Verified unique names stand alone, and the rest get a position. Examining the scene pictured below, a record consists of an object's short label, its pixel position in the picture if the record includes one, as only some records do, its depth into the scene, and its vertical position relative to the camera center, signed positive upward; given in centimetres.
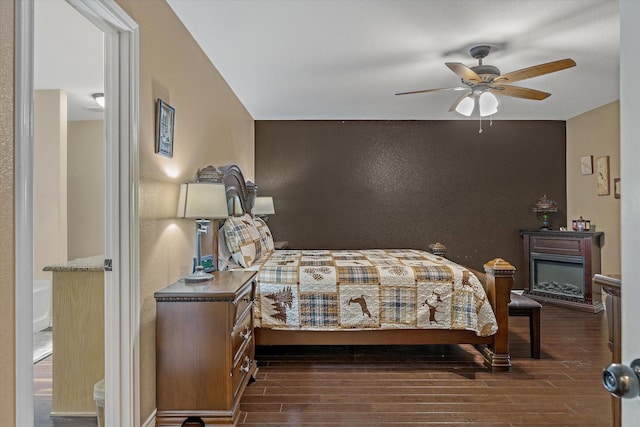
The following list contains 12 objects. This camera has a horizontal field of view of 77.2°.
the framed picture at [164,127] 230 +54
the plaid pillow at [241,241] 325 -19
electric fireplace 489 -65
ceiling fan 296 +110
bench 321 -79
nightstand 207 -71
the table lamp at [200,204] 244 +9
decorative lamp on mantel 557 +12
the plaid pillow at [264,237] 402 -20
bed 304 -68
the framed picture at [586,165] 527 +69
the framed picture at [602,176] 496 +52
